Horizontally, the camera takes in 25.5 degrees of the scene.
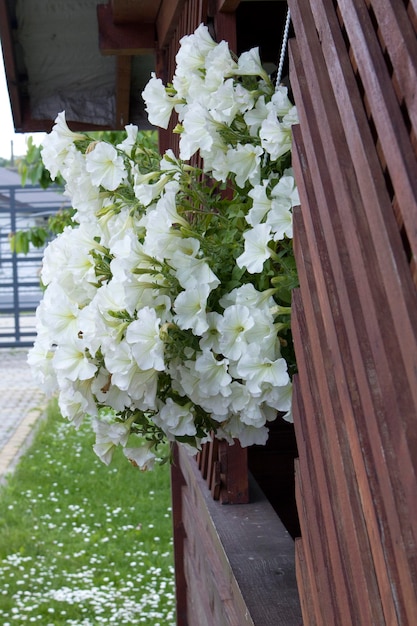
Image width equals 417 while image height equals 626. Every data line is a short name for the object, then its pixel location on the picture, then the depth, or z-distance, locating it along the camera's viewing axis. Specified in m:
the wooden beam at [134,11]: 3.20
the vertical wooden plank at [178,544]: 3.53
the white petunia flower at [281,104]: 1.46
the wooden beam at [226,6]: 1.99
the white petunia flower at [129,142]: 1.65
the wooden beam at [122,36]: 3.43
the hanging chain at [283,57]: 1.58
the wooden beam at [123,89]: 4.13
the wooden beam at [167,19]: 2.79
